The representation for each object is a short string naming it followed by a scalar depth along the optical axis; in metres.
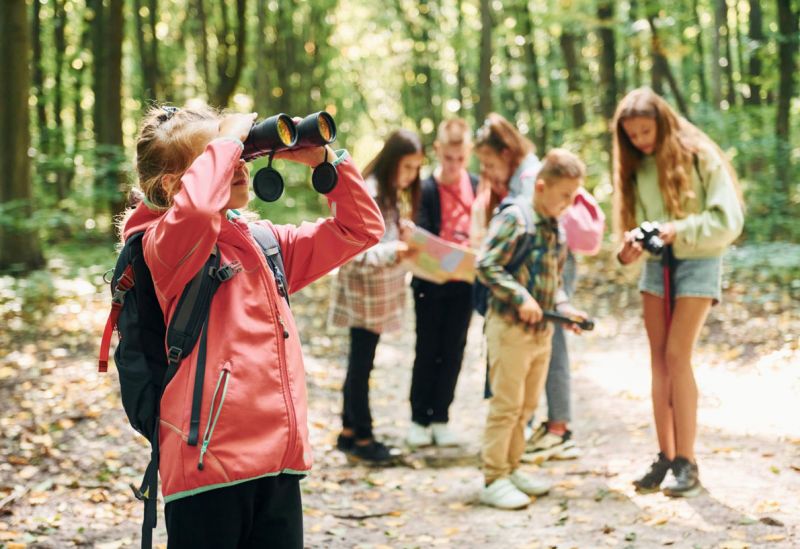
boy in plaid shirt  4.22
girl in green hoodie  4.06
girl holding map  5.13
